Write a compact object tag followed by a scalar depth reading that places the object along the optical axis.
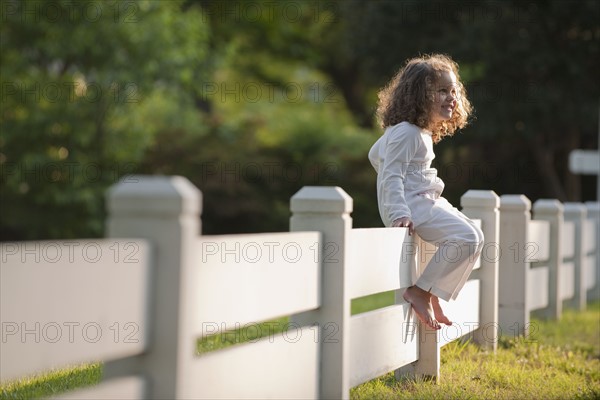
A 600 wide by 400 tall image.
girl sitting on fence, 9.69
